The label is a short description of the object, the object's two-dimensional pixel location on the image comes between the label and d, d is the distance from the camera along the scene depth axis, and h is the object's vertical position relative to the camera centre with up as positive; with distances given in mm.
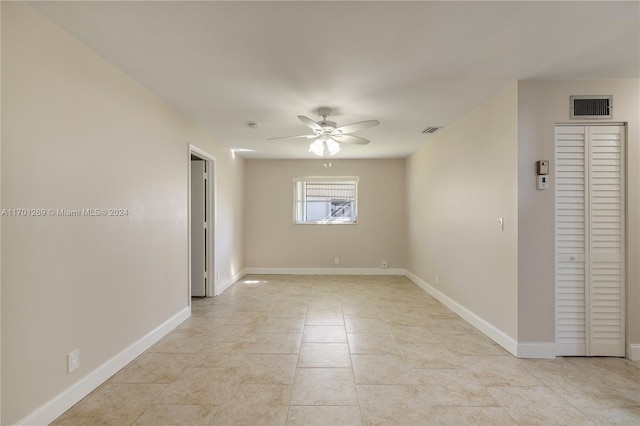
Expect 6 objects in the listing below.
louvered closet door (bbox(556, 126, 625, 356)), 2793 -288
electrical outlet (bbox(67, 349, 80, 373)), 2059 -998
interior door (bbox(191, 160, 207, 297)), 4789 -158
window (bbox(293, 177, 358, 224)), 6762 +203
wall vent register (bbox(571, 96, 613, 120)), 2775 +910
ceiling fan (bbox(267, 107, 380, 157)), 3332 +883
